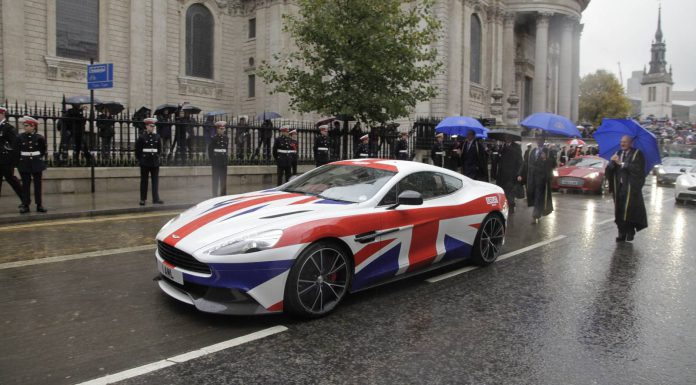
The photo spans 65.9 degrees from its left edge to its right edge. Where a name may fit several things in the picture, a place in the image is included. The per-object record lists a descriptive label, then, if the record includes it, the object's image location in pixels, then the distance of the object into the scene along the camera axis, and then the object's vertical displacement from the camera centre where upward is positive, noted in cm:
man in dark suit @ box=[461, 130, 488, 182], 1339 +15
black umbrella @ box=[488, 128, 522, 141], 1213 +73
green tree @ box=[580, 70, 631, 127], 7850 +1025
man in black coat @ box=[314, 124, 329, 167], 1659 +51
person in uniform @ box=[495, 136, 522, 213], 1234 -8
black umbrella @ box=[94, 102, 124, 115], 1772 +186
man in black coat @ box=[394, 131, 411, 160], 1878 +54
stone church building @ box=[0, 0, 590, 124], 2578 +699
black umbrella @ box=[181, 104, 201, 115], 2000 +200
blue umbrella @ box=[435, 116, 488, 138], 1830 +138
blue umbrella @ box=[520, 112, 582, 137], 1379 +114
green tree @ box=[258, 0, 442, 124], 1628 +331
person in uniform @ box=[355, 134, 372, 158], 1699 +54
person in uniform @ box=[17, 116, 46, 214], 1024 +4
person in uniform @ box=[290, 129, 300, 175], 1549 +42
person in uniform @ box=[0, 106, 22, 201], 1034 +15
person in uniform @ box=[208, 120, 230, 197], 1374 +21
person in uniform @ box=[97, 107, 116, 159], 1434 +76
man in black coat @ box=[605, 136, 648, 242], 888 -45
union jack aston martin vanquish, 431 -67
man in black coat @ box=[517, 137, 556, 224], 1136 -24
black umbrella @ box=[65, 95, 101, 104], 1952 +229
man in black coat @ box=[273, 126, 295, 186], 1527 +31
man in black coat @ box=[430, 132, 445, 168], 1833 +47
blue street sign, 1254 +202
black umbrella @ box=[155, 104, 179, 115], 1961 +198
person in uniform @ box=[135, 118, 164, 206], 1197 +12
